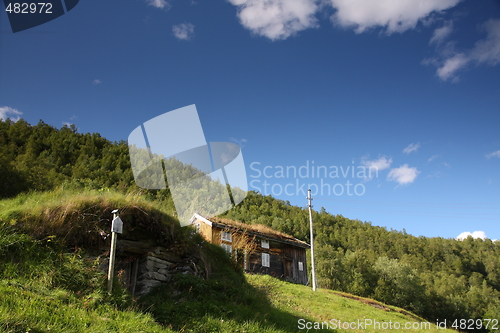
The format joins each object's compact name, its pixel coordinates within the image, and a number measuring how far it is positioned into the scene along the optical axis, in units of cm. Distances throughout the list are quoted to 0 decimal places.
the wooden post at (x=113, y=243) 678
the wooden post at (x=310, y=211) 2305
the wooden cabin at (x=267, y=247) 2508
